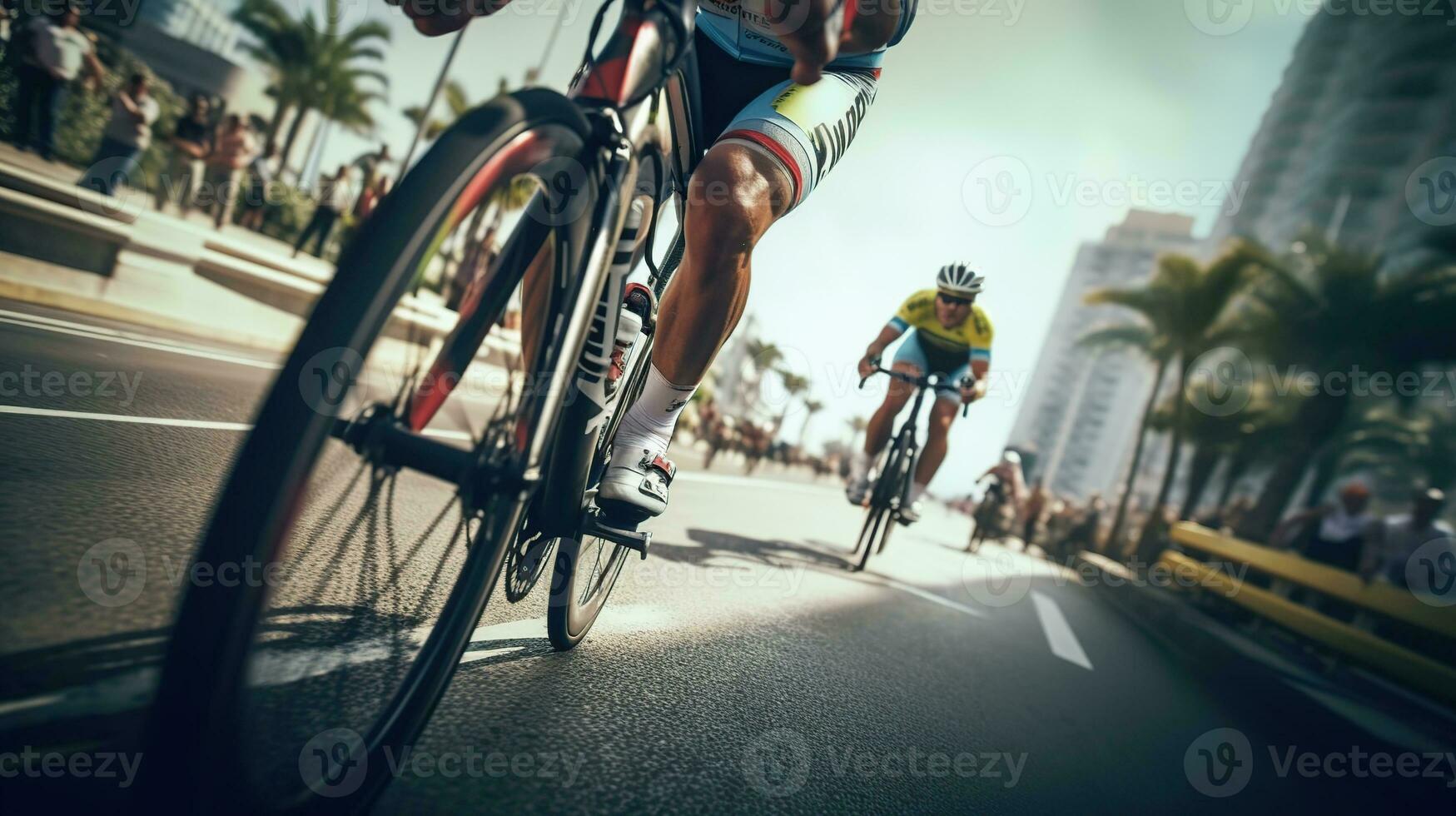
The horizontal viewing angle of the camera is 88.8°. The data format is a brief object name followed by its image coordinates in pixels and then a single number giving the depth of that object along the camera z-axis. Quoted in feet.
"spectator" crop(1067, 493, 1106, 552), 55.47
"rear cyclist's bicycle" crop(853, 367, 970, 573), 19.33
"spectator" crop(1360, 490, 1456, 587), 22.35
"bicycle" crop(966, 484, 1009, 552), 43.96
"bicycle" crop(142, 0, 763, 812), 2.87
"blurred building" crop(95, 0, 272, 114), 122.01
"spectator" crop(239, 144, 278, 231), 40.06
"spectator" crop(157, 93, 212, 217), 32.45
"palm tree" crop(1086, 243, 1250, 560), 69.31
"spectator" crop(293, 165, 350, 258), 38.19
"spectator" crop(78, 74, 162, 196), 24.63
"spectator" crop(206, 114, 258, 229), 30.83
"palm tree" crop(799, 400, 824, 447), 242.17
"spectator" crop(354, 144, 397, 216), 33.65
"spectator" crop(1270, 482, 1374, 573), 25.76
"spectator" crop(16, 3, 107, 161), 23.77
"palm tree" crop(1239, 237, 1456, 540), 52.42
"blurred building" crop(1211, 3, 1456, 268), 230.48
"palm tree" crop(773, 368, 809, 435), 224.94
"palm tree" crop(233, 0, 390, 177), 113.60
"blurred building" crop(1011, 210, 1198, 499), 426.92
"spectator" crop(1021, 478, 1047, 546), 62.95
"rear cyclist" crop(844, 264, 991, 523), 18.79
